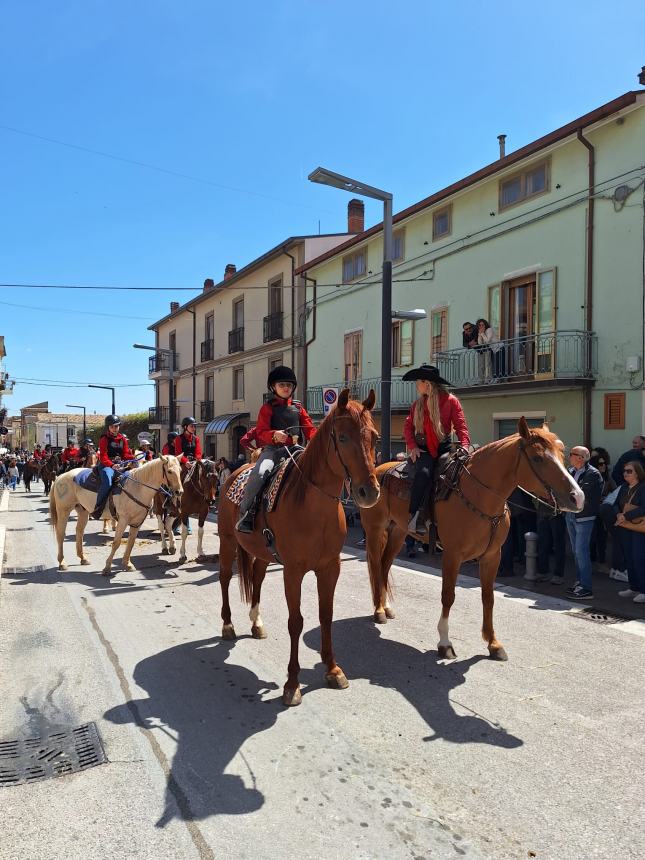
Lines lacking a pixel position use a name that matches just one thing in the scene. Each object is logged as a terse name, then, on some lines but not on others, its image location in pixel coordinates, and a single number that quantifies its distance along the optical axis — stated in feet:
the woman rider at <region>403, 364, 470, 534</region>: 19.65
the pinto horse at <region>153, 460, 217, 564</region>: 36.11
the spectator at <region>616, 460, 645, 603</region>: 25.31
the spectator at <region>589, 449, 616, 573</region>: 31.92
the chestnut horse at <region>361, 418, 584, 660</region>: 16.87
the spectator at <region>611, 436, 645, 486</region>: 29.58
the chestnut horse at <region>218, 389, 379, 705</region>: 14.11
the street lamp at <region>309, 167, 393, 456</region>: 37.86
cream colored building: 83.20
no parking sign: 39.31
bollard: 29.22
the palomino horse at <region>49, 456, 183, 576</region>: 30.30
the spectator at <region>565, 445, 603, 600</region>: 26.00
